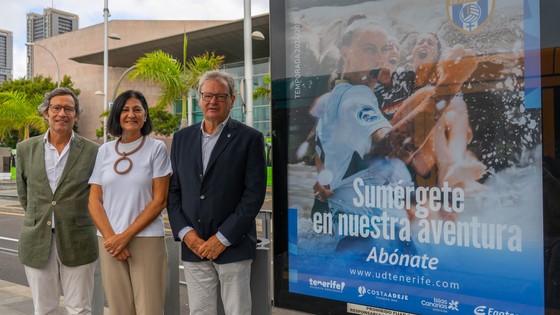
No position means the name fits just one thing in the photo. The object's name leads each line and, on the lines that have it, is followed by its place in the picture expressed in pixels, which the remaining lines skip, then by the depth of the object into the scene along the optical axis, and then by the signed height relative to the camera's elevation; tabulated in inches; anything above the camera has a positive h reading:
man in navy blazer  107.0 -7.9
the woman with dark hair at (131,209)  117.6 -10.5
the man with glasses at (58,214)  131.2 -12.9
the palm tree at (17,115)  1246.9 +129.7
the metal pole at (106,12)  1029.8 +316.0
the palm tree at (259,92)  790.4 +114.7
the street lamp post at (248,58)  481.9 +106.5
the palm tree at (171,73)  705.6 +131.5
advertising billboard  83.7 +1.1
